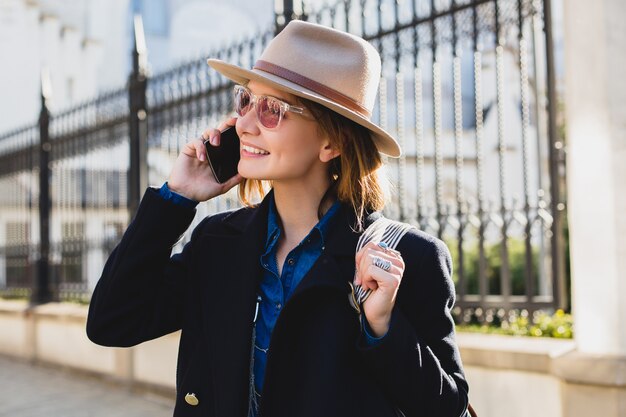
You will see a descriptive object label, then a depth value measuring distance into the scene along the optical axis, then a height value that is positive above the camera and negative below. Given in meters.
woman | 1.74 -0.12
